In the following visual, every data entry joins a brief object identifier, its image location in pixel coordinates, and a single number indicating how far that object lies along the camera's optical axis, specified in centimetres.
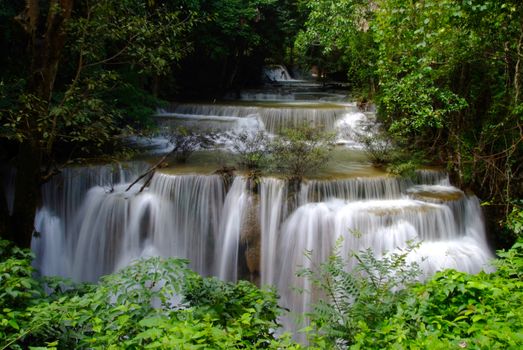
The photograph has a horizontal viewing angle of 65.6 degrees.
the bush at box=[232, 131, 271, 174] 926
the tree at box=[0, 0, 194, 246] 552
